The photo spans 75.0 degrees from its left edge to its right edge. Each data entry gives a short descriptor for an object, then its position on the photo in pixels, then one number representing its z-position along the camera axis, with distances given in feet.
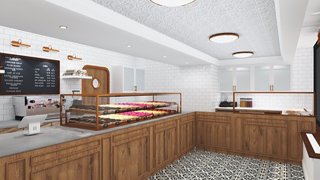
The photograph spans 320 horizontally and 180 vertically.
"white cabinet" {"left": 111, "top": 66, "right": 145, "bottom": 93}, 20.71
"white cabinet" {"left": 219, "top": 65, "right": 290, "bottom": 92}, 20.75
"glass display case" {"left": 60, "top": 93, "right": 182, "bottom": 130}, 9.38
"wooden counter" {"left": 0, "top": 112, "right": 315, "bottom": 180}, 6.69
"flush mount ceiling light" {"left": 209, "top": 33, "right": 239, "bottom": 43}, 11.45
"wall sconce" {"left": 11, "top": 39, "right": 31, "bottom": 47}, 13.15
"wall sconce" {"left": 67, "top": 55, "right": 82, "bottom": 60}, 16.77
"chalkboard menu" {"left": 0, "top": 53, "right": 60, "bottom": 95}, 13.24
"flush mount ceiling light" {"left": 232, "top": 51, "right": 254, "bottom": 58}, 16.58
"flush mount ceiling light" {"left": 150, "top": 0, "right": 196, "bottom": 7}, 6.66
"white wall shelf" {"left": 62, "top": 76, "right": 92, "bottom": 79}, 15.69
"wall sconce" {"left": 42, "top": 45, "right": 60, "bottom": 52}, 14.85
